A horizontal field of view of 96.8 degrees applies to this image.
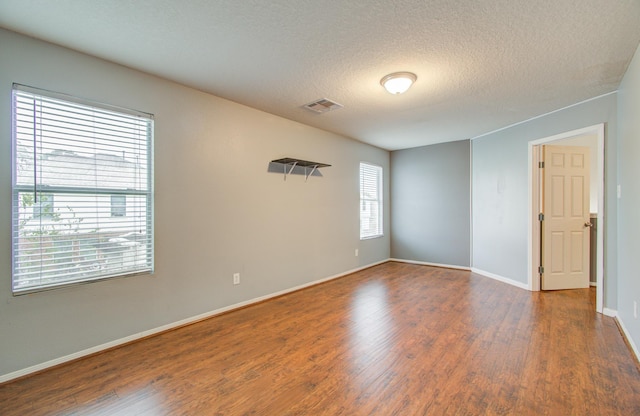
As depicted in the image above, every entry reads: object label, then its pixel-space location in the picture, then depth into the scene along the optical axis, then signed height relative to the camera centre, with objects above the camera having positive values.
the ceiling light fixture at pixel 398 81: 2.64 +1.19
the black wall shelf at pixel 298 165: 3.76 +0.60
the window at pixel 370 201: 5.53 +0.11
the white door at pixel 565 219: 4.07 -0.19
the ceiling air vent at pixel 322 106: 3.38 +1.24
